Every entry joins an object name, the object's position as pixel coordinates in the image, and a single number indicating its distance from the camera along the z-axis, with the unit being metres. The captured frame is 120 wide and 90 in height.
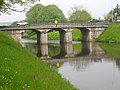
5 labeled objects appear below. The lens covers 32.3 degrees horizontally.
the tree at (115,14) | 101.19
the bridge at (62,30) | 63.53
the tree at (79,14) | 111.81
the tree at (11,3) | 22.44
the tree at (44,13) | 103.77
